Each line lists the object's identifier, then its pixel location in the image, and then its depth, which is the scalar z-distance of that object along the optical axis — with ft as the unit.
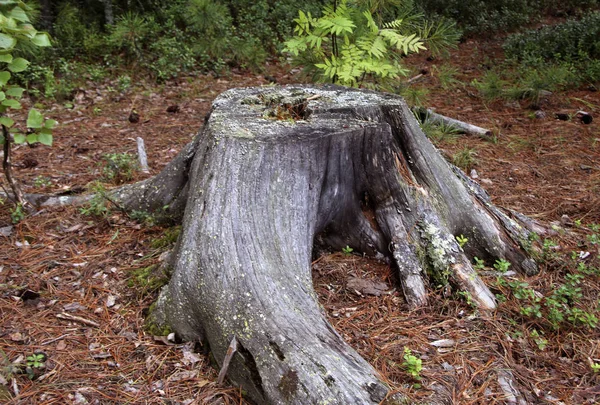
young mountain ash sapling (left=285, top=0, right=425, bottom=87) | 12.28
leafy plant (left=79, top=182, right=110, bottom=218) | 11.46
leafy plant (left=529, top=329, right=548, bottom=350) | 8.07
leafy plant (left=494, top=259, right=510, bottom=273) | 9.47
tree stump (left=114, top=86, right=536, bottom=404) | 6.87
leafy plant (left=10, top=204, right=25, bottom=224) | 11.20
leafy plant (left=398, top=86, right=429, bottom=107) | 19.36
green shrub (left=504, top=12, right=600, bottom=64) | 26.59
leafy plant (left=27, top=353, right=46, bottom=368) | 7.25
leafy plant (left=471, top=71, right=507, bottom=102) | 22.91
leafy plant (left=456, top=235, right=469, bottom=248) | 9.79
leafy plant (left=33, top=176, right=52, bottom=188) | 13.77
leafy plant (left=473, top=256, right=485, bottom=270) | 9.88
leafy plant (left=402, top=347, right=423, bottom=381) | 7.08
